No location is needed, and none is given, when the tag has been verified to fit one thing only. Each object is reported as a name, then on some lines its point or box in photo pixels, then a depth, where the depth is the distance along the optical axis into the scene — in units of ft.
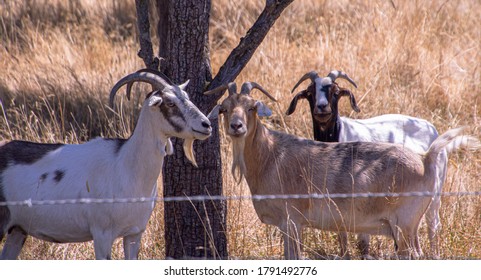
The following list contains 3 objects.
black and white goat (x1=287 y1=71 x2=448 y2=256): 55.57
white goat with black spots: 39.70
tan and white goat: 44.29
